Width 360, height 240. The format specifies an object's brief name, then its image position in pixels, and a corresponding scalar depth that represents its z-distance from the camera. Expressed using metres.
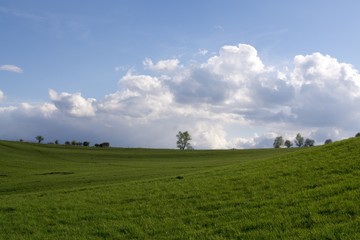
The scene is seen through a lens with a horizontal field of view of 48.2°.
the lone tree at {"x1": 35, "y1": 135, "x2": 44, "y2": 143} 183.38
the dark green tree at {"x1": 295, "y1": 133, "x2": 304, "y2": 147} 186.95
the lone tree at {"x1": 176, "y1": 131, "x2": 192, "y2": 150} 176.12
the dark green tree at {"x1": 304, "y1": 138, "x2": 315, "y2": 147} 180.75
